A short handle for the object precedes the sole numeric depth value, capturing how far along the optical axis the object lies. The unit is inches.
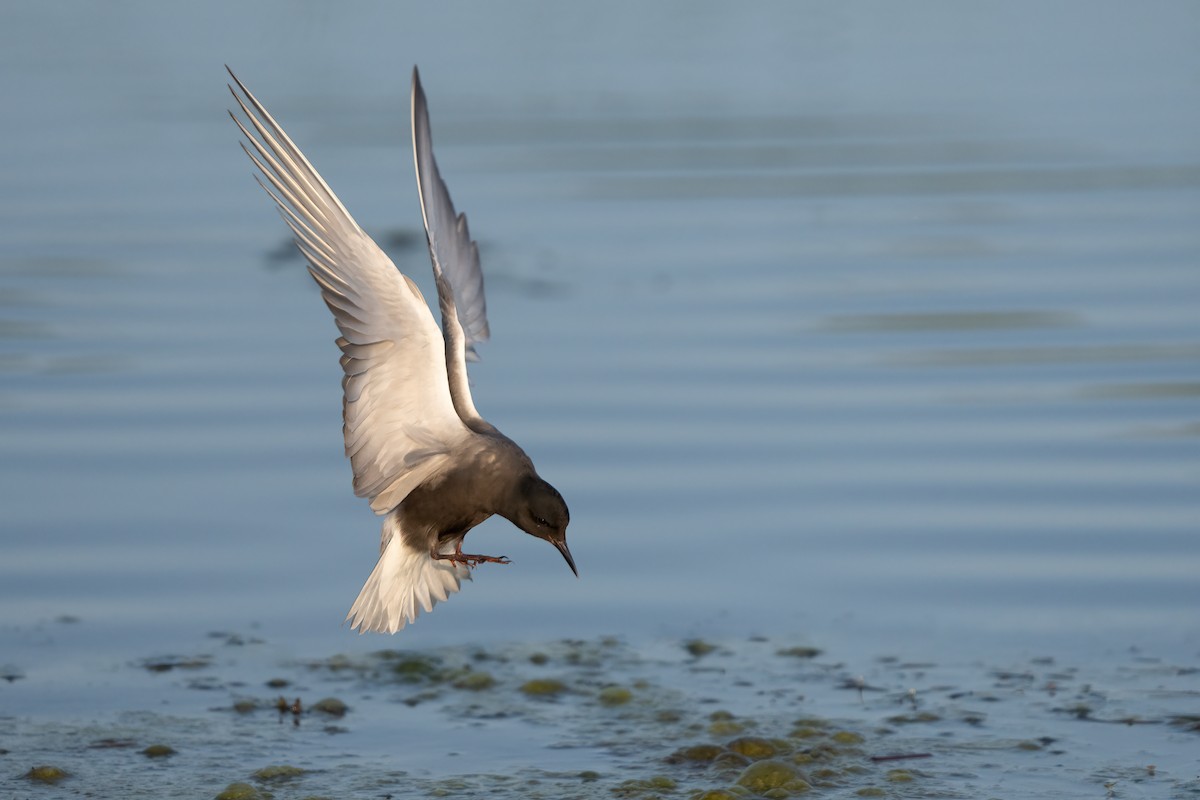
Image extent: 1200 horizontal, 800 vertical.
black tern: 503.2
